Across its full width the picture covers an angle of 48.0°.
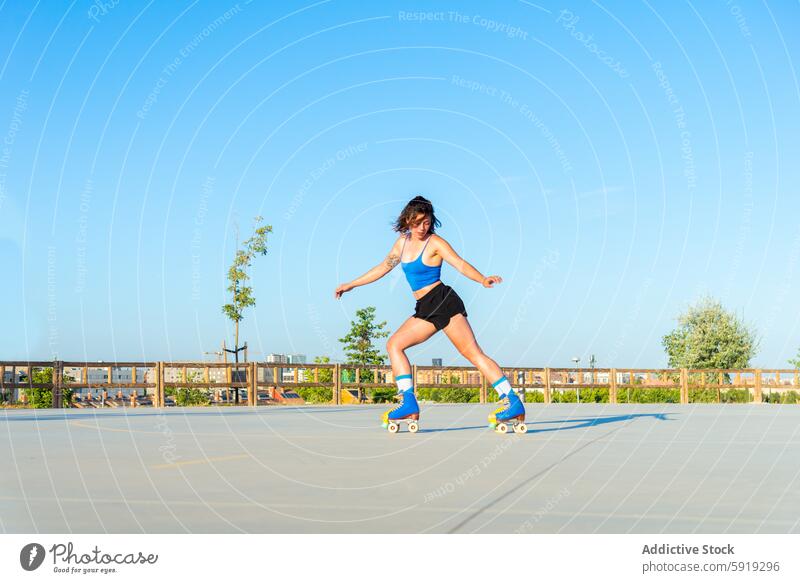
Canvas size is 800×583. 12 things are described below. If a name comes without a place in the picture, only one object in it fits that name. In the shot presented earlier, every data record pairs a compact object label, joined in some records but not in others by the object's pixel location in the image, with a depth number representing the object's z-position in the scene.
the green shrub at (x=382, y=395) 26.02
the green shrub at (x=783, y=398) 26.88
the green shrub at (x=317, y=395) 25.04
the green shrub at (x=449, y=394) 26.17
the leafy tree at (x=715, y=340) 49.72
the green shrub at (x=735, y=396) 27.65
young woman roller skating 9.26
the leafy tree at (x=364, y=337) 39.45
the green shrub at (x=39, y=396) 20.34
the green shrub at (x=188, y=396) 23.20
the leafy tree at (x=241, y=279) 24.88
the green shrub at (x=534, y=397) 28.80
